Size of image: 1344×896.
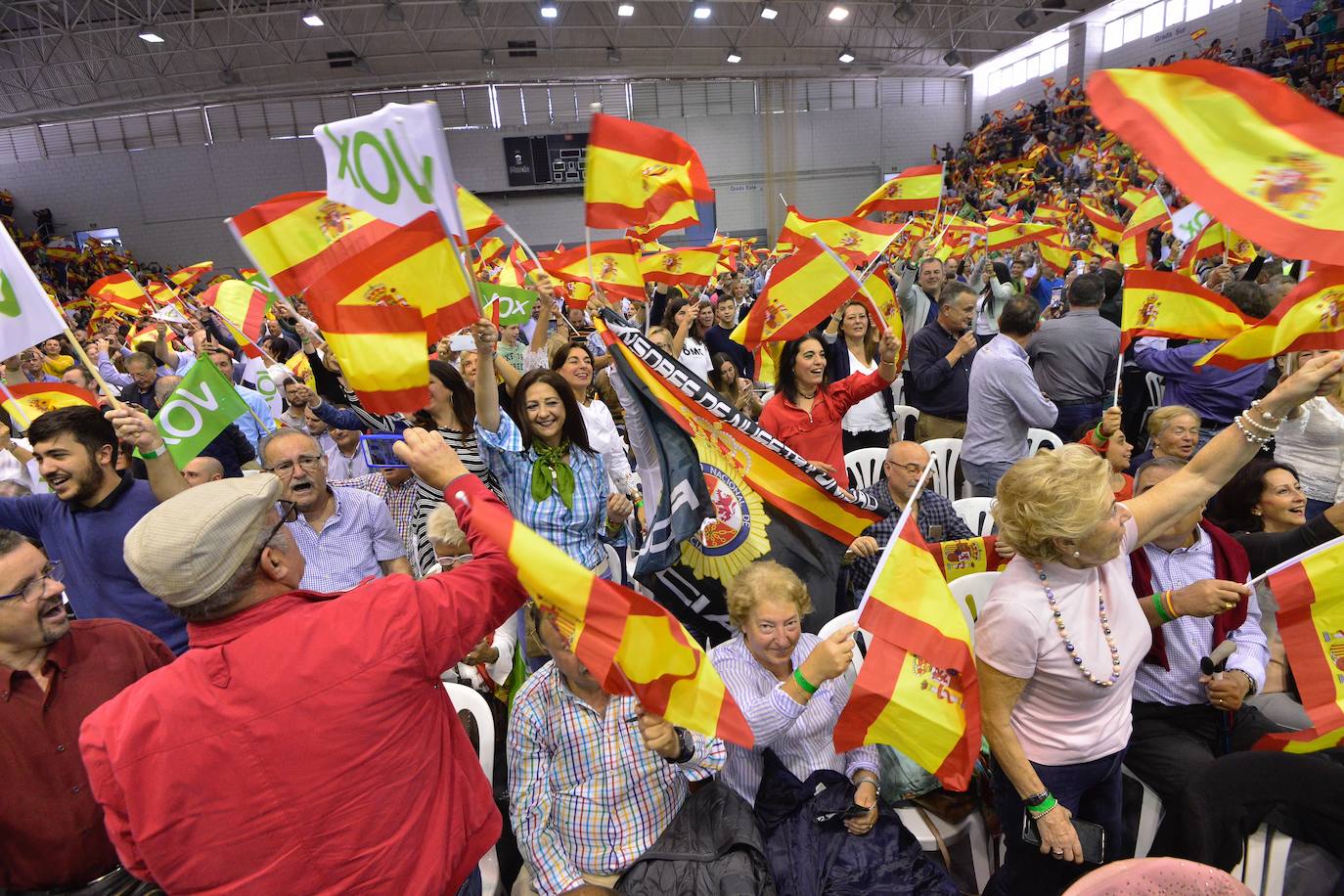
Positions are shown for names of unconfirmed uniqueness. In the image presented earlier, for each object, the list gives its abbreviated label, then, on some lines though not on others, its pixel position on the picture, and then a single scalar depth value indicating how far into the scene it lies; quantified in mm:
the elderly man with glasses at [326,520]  2707
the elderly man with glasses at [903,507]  3158
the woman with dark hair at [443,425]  3156
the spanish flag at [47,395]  3888
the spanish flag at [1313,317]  1918
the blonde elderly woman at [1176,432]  3084
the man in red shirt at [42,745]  1644
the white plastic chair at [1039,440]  4434
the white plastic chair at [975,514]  3754
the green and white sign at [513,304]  5336
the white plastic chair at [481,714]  2398
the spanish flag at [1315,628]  1754
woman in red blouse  3789
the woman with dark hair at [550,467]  2914
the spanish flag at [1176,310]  2961
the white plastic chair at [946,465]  4633
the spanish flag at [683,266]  5922
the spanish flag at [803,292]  3863
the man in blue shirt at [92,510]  2363
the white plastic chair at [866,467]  4637
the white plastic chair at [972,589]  2756
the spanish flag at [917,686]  1776
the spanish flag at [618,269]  4520
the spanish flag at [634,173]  3281
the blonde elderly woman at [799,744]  1998
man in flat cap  1291
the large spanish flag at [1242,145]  1554
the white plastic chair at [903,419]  5750
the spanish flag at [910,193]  5039
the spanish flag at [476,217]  3411
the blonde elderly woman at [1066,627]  1749
